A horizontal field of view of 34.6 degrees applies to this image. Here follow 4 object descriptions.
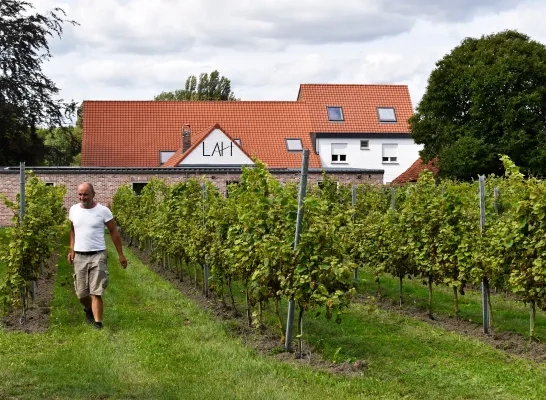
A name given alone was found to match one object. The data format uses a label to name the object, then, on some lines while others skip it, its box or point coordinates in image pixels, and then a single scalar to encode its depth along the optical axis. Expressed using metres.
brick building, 45.41
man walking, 10.30
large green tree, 39.81
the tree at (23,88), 40.00
